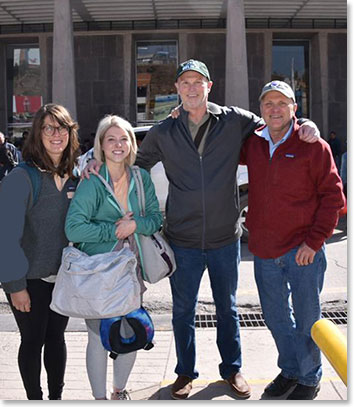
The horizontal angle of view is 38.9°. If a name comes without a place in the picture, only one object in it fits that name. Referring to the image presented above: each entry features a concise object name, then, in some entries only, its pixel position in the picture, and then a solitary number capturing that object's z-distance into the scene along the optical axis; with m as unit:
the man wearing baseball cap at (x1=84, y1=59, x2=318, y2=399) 3.35
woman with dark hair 2.80
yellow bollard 1.50
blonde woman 2.94
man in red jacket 3.14
